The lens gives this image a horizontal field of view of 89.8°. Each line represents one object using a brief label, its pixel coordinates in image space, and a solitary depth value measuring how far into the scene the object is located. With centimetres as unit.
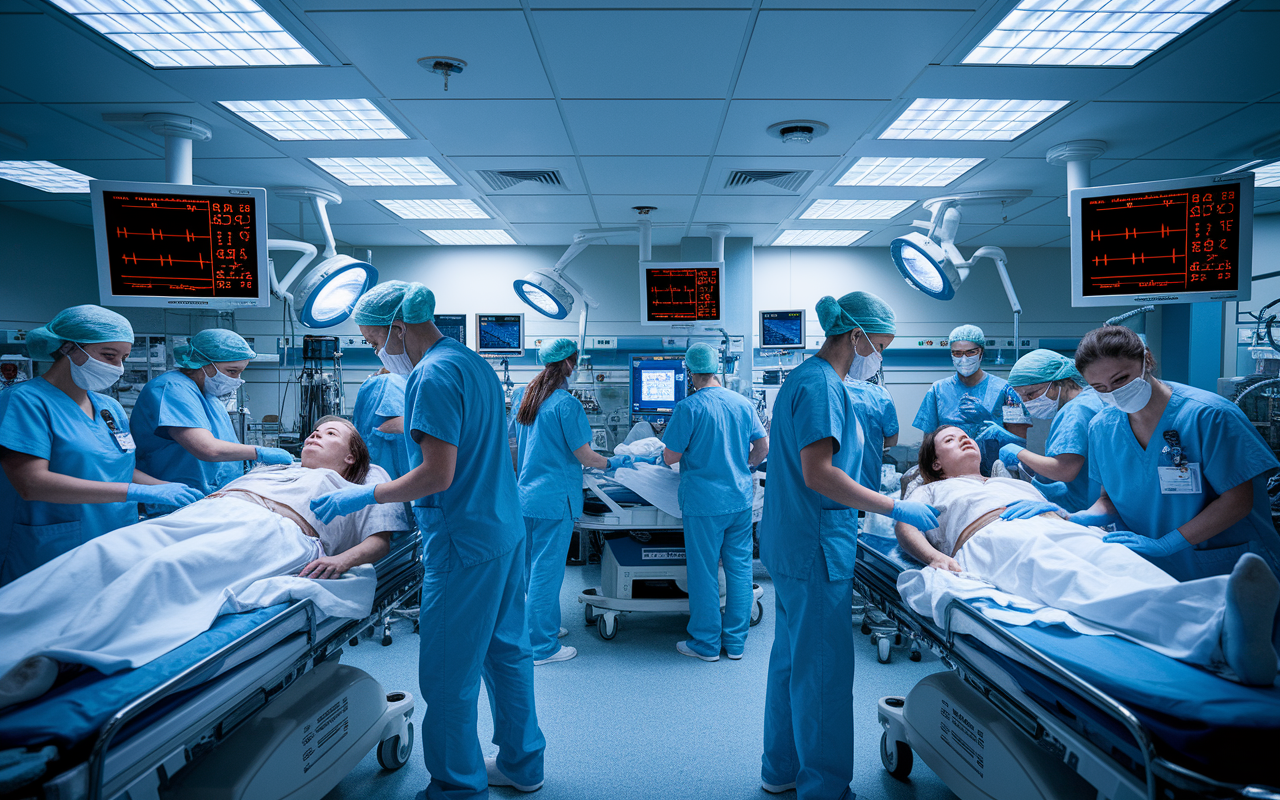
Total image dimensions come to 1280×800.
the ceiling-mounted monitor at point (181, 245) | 304
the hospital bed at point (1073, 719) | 116
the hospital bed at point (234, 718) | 118
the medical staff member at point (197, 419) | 280
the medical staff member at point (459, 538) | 191
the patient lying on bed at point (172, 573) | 147
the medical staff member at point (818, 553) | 198
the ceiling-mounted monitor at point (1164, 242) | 289
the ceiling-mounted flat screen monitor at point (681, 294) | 484
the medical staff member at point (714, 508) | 336
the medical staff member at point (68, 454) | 230
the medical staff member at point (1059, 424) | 278
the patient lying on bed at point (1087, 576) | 130
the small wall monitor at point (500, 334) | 572
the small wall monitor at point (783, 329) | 554
